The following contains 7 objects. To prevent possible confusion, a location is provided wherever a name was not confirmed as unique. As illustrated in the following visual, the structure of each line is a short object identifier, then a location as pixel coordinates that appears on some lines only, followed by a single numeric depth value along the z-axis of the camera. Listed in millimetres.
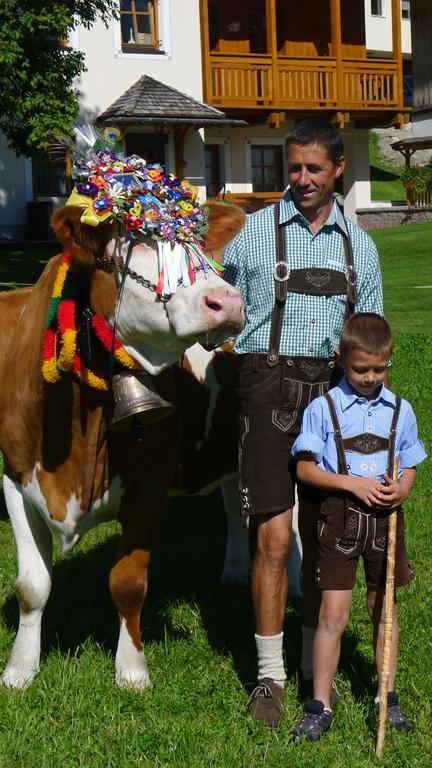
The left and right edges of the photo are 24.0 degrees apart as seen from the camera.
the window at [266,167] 28609
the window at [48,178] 25188
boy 3621
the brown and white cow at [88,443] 3633
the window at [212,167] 27830
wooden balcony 25922
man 3855
